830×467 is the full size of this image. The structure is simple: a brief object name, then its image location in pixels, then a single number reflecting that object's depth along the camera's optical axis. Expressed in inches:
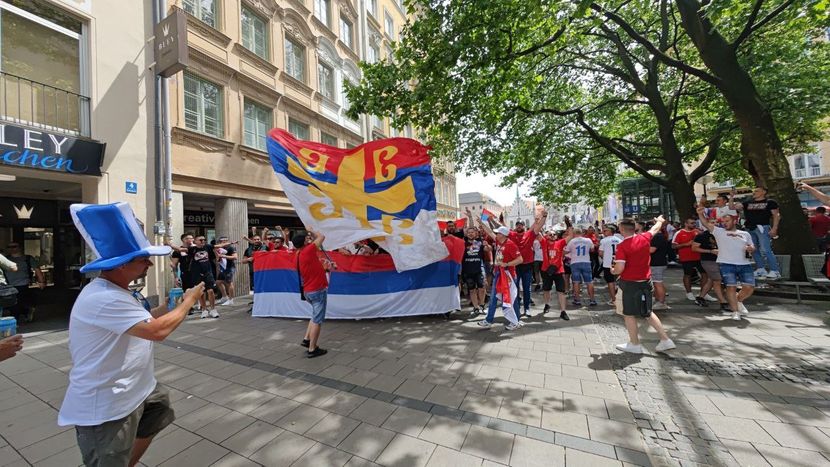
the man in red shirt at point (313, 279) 204.1
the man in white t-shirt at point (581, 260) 309.7
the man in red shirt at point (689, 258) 293.3
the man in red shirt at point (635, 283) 188.1
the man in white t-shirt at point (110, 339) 70.9
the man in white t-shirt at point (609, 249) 312.0
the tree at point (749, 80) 304.8
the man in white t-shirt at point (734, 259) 240.2
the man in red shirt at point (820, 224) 355.6
